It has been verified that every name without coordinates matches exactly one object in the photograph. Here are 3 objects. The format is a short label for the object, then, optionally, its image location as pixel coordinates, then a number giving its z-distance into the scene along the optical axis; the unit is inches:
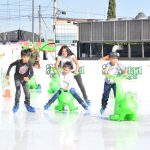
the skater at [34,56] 774.2
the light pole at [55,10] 1811.3
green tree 2436.3
